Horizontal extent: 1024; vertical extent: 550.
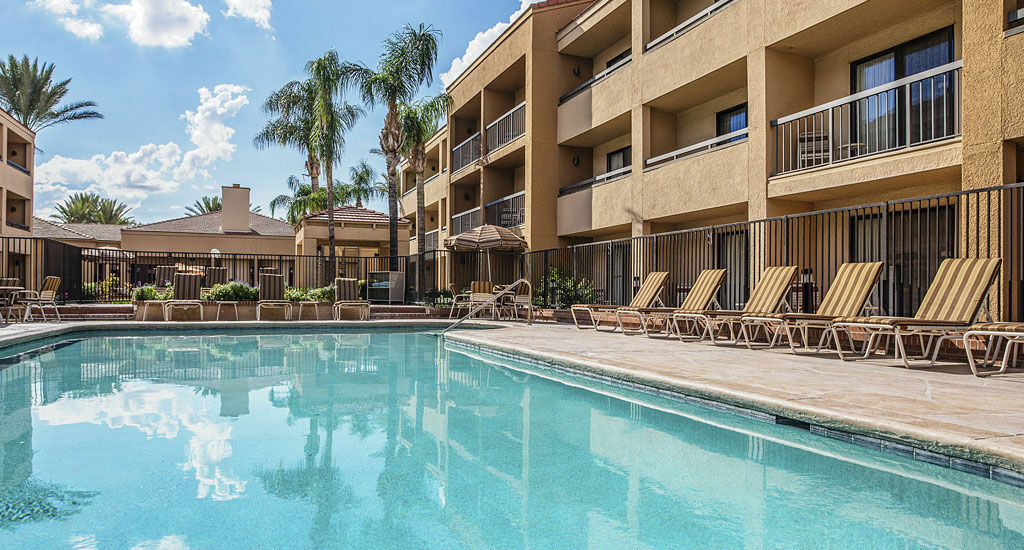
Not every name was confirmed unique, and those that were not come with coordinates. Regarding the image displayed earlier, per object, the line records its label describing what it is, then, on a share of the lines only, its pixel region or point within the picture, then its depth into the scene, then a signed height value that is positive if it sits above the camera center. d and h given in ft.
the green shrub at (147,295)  52.08 -1.51
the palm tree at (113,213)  182.29 +19.12
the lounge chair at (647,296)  38.75 -1.06
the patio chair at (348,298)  56.08 -1.87
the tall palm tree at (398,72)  67.05 +22.83
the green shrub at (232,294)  54.08 -1.44
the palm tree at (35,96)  108.17 +32.24
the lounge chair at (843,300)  25.08 -0.81
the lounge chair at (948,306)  20.90 -0.89
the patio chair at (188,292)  51.70 -1.27
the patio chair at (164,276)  61.87 +0.13
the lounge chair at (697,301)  34.27 -1.20
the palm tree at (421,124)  70.64 +17.94
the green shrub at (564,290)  54.39 -0.95
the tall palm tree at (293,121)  90.94 +24.25
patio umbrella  56.70 +3.57
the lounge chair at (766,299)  29.32 -0.94
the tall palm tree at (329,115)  78.18 +21.43
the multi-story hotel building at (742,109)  28.94 +11.98
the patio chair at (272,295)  53.52 -1.51
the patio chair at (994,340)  18.66 -2.09
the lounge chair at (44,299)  46.19 -1.70
